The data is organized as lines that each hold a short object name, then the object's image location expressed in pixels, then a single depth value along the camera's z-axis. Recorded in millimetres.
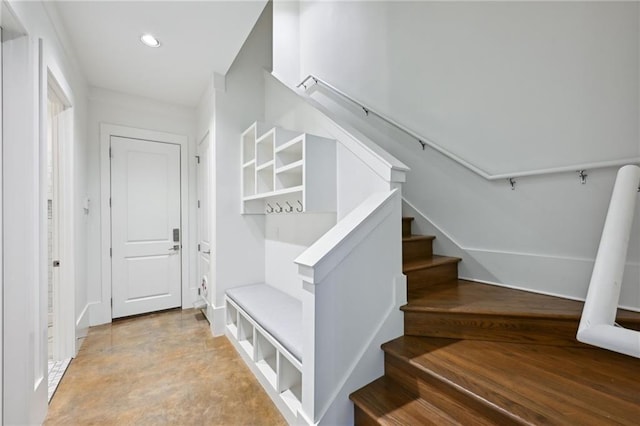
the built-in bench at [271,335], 1709
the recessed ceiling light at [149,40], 2237
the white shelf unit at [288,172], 1900
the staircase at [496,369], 1047
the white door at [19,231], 1436
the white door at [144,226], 3232
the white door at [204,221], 3168
